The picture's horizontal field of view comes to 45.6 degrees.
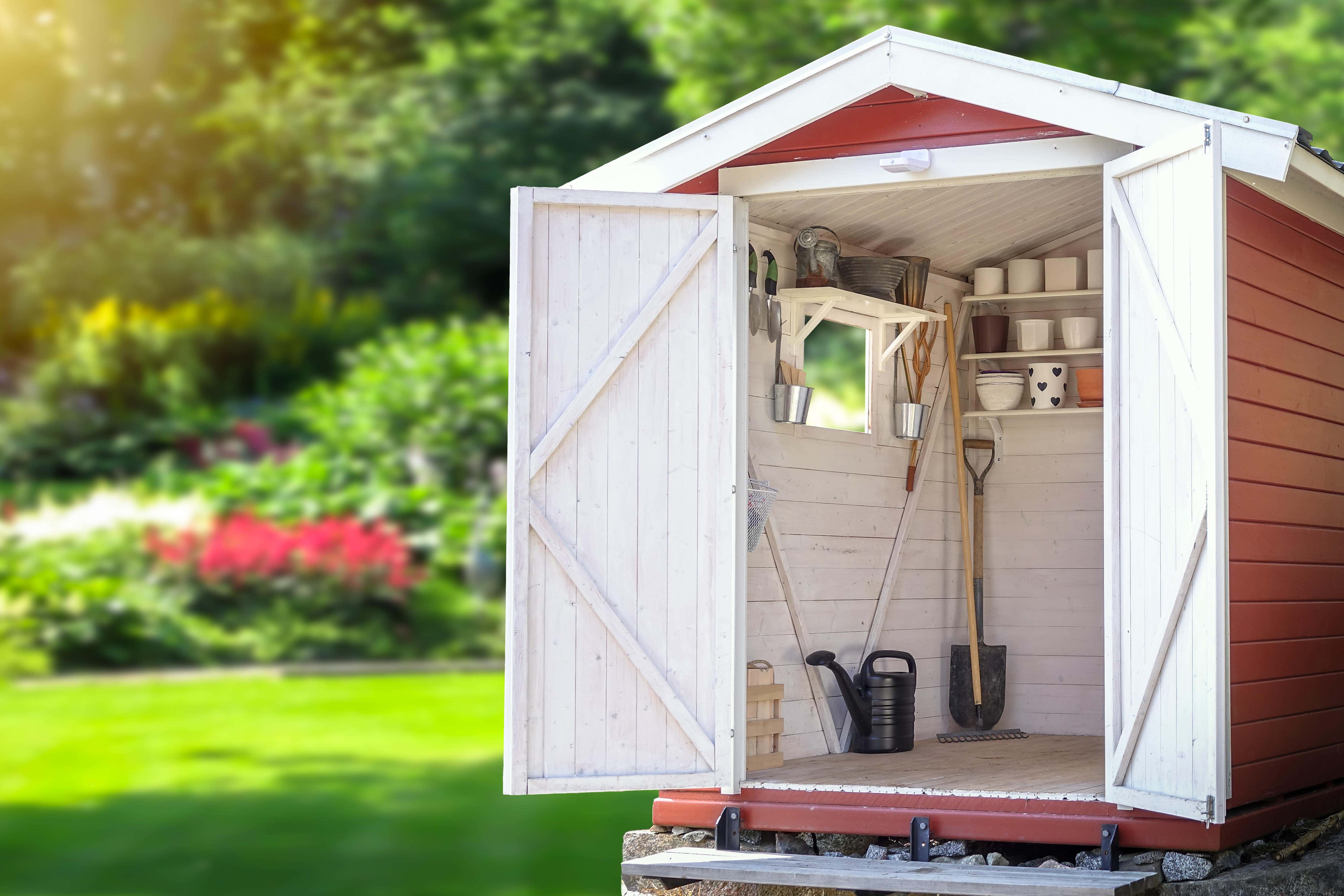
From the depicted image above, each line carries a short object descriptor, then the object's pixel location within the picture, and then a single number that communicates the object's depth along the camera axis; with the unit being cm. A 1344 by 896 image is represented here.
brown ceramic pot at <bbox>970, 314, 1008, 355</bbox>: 764
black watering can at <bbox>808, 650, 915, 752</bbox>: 665
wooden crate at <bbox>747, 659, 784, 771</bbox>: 607
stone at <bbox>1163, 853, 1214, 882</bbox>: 483
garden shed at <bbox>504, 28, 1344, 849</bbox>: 476
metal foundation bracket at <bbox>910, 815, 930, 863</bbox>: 522
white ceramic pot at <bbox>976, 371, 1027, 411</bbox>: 755
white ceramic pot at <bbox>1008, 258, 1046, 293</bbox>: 757
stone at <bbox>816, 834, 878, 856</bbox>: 548
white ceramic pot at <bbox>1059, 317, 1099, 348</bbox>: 742
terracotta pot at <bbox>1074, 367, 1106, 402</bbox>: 735
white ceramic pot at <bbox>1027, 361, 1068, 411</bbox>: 752
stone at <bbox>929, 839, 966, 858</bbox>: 525
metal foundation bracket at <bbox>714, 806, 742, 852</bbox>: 552
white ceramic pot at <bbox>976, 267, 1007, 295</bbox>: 764
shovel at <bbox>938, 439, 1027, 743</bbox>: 757
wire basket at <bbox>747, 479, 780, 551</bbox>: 611
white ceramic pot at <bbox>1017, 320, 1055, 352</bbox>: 753
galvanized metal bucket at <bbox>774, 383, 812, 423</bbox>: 647
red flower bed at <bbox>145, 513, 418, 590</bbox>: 1223
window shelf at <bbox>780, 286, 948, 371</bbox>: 648
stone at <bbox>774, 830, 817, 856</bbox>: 553
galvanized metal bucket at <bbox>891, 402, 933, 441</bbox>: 729
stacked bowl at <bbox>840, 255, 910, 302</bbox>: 677
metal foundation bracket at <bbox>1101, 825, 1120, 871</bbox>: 490
